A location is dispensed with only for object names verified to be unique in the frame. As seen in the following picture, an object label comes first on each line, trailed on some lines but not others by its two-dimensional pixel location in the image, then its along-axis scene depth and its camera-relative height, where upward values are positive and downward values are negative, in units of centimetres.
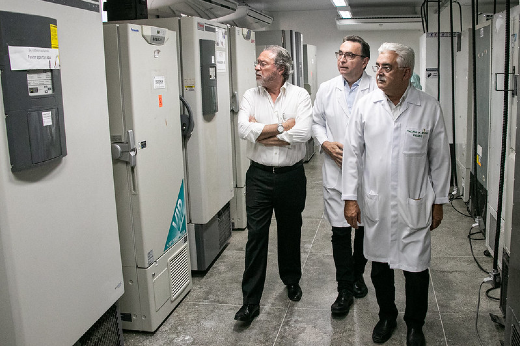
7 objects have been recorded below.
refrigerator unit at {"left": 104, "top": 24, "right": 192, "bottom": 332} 262 -31
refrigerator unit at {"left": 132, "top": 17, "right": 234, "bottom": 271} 337 -17
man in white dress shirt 281 -29
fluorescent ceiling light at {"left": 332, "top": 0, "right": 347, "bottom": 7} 727 +146
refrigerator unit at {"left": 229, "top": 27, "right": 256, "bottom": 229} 433 +16
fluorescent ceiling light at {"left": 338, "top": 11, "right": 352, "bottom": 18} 873 +155
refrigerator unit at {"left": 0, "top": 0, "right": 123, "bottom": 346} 173 -32
